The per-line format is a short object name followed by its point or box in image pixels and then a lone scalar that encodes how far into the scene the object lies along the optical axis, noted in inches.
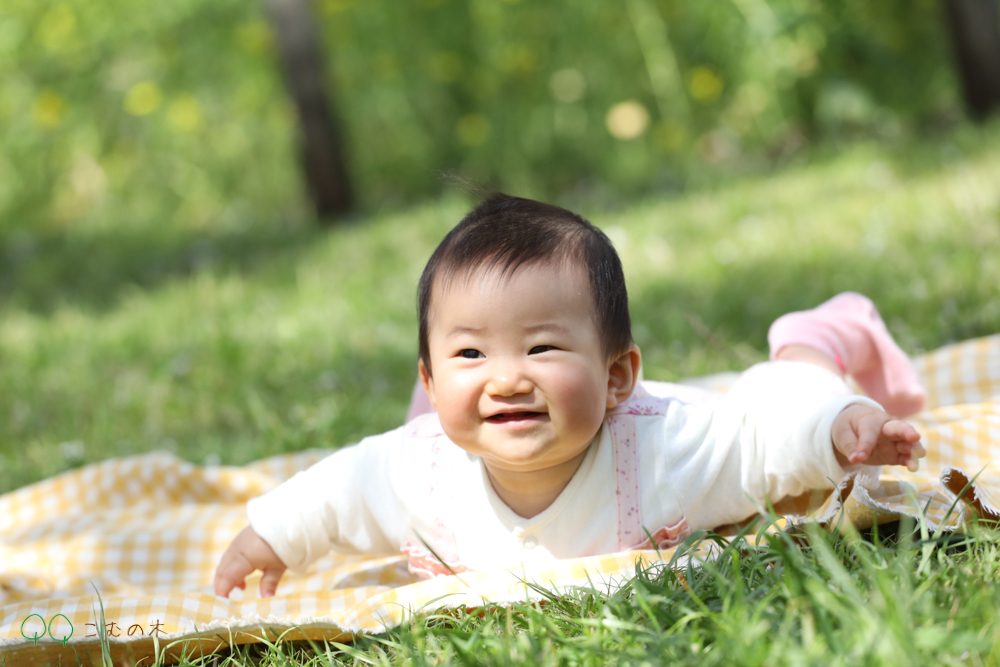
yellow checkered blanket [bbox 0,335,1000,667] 56.9
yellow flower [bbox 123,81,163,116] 262.1
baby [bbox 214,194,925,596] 58.1
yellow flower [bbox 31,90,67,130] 257.6
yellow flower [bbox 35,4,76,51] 257.4
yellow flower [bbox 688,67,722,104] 244.2
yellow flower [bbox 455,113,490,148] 256.5
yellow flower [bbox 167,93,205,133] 263.1
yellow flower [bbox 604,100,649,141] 254.2
